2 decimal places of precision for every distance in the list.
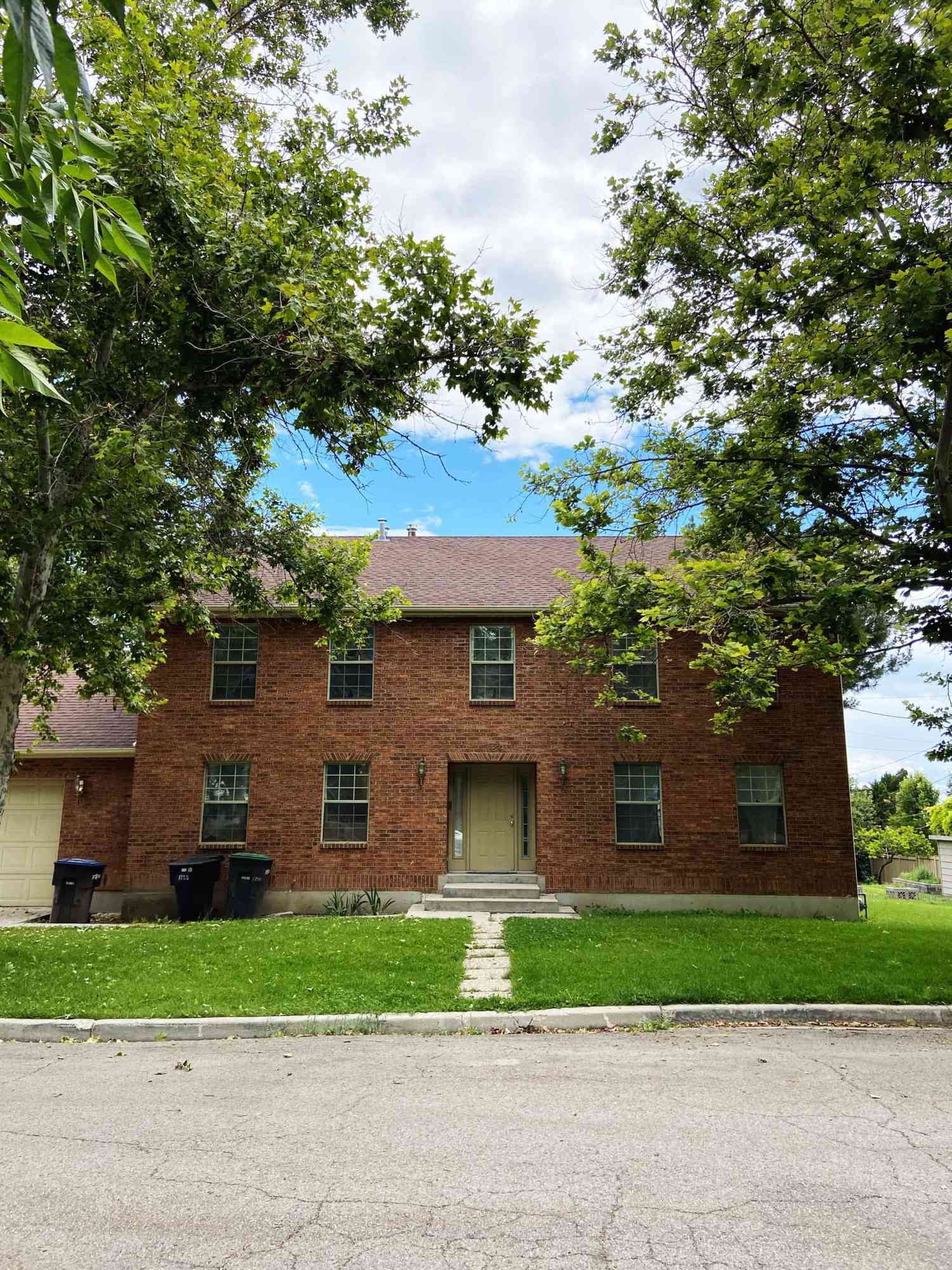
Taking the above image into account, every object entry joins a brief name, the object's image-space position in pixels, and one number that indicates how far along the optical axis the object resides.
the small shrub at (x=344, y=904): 15.01
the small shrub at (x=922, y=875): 34.06
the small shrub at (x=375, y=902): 15.02
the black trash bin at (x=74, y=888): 14.52
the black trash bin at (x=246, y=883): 14.77
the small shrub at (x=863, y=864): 30.48
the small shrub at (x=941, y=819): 34.72
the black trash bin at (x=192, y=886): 14.75
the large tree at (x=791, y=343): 8.42
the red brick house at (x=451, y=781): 15.58
